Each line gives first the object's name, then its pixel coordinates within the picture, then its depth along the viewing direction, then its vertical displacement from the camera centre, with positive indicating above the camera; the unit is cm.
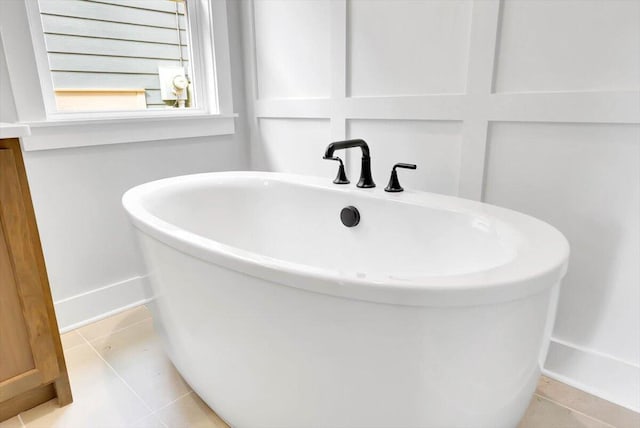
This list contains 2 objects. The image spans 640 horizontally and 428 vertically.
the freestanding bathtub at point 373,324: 77 -47
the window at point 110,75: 161 +14
